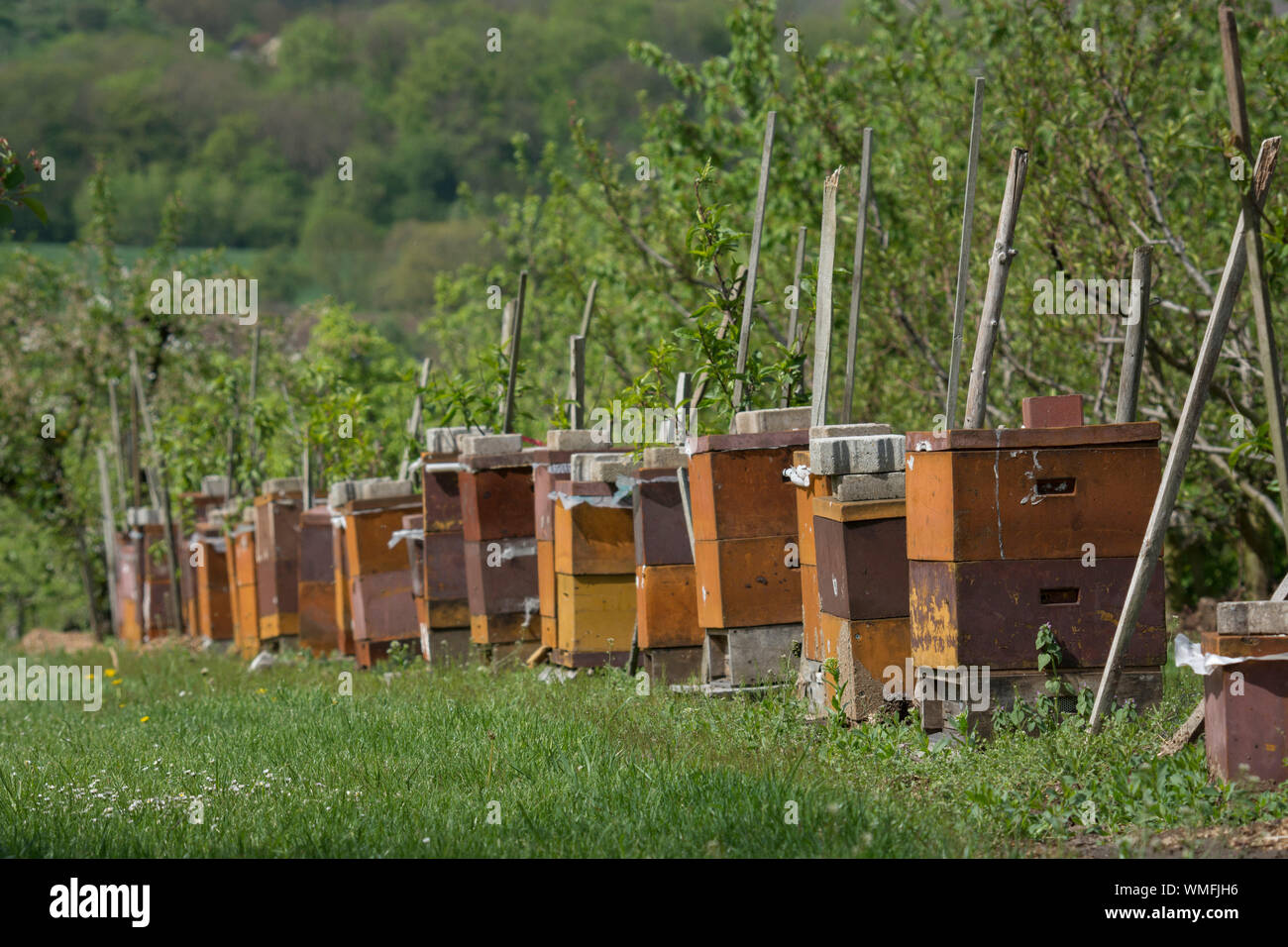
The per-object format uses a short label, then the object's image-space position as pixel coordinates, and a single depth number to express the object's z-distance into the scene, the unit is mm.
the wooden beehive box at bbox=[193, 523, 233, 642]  23156
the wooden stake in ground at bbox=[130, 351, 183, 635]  22625
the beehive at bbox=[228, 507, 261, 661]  20234
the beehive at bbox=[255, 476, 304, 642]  18516
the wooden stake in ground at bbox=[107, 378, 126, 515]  25750
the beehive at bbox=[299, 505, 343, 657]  16984
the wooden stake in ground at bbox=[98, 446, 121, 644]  26547
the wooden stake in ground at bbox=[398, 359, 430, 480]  16234
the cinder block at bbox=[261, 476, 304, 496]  18953
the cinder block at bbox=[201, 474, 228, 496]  24359
